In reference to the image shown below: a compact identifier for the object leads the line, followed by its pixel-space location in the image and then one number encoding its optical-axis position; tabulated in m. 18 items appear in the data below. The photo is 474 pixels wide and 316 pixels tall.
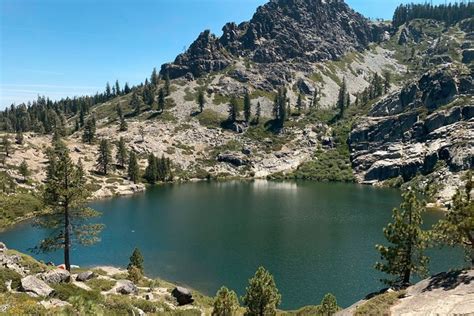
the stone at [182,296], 43.38
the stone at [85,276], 44.64
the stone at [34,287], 29.19
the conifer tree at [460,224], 31.34
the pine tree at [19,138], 160.34
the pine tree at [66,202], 44.37
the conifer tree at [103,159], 164.12
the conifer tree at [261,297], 37.97
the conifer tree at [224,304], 36.53
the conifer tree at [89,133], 190.38
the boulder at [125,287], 41.16
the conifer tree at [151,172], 173.62
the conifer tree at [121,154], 176.38
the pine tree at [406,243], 37.54
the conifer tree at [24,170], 130.88
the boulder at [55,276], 34.88
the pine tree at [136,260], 57.72
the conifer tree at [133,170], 165.00
